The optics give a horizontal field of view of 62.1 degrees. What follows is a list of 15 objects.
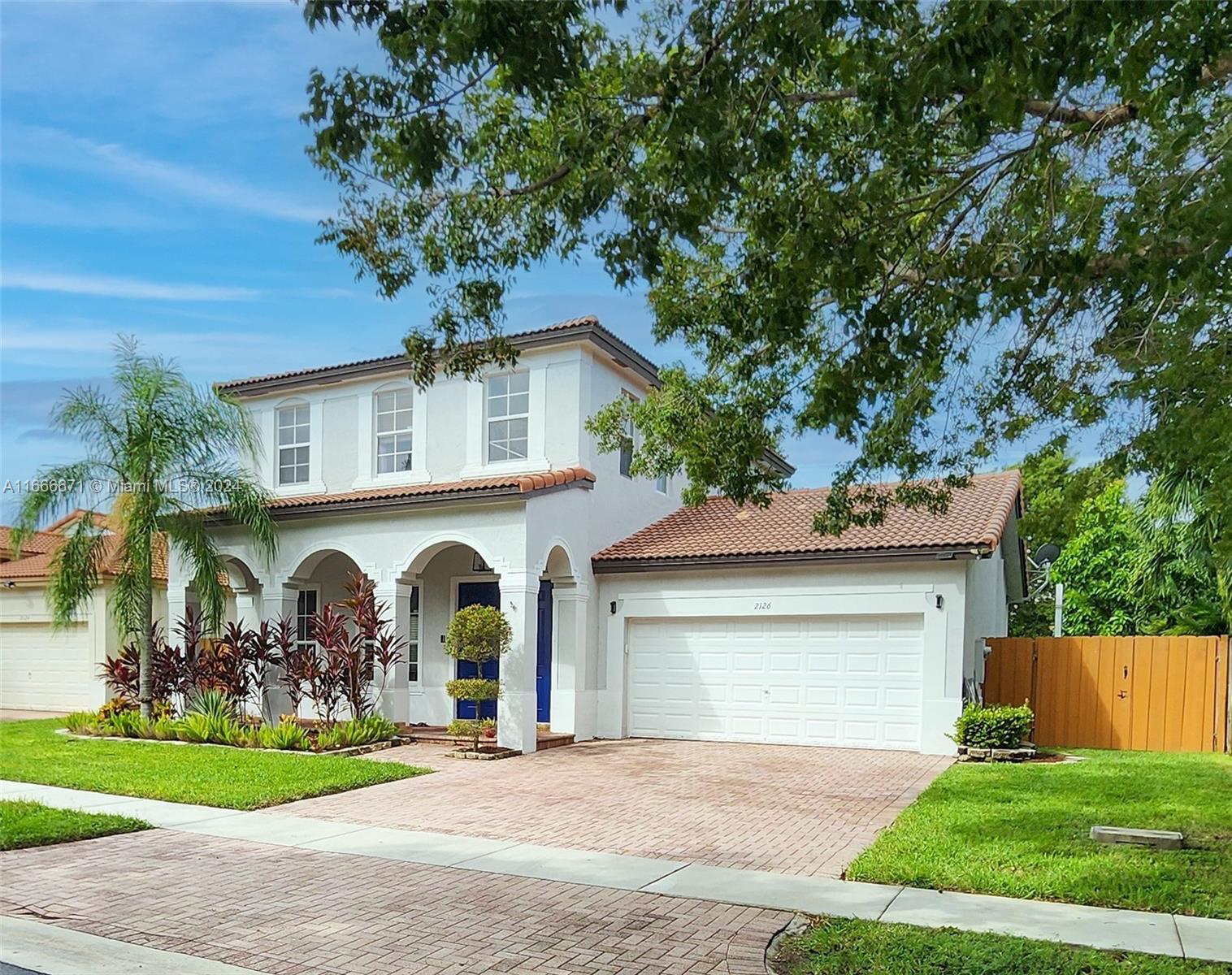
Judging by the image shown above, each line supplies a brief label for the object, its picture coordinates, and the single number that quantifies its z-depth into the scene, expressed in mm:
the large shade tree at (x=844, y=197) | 5840
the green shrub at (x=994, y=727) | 15289
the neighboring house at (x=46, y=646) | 23234
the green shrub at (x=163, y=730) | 17078
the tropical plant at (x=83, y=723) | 18016
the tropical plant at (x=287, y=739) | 15953
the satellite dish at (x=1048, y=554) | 27369
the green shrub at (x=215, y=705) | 17688
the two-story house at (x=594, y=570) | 16625
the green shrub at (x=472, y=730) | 16438
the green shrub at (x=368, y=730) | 16281
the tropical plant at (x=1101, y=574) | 27500
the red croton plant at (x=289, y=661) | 16953
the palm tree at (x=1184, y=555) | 15883
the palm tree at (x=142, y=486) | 17406
